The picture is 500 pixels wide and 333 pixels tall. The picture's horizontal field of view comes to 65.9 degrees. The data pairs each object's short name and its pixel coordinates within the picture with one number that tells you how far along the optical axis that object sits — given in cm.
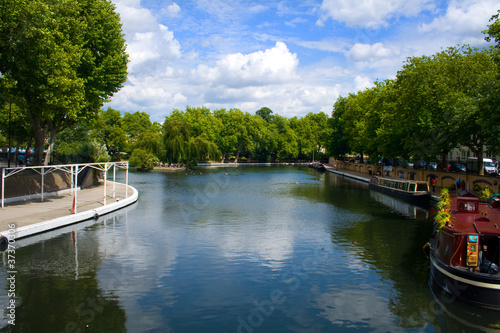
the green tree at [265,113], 16538
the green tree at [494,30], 2618
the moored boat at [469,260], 1318
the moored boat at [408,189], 4008
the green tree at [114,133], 10300
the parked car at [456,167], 5036
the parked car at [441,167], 4747
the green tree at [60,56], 2508
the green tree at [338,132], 9525
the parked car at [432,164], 5500
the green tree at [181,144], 8989
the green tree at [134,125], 12369
